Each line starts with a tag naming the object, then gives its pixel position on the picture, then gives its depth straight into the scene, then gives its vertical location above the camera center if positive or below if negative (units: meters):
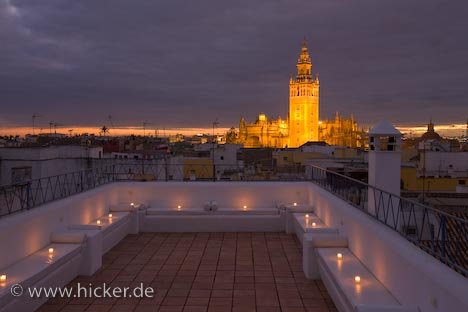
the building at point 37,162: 16.81 -0.31
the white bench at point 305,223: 6.26 -1.04
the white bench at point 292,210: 8.00 -0.97
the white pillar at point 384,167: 5.50 -0.17
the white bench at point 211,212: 8.30 -1.02
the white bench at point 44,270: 4.05 -1.14
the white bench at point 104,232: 5.57 -1.12
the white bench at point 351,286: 3.67 -1.18
